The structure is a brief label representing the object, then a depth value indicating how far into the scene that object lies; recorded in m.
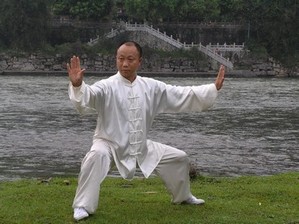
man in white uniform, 5.08
